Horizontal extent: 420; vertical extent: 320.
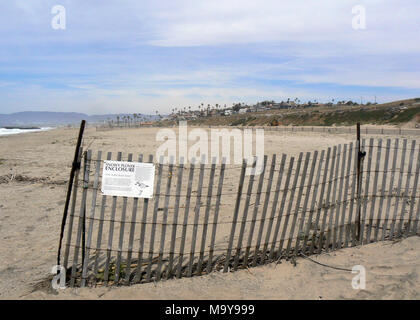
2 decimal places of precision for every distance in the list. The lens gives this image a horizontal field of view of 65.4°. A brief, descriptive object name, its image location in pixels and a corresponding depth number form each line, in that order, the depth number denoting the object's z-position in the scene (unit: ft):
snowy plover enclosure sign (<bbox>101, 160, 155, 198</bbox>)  15.01
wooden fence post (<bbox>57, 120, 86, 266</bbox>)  14.30
